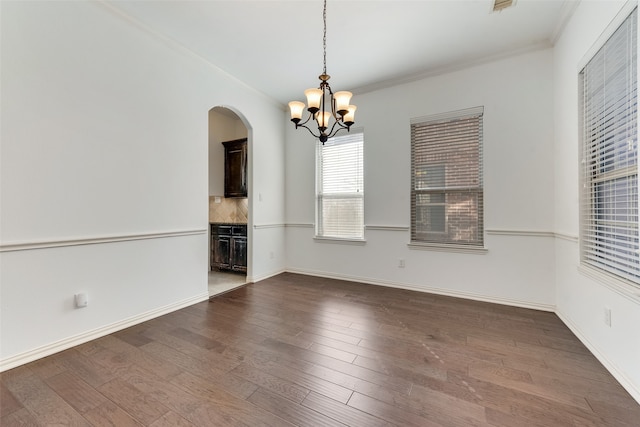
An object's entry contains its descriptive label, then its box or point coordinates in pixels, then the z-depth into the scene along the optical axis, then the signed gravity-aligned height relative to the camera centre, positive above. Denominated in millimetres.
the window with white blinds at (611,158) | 1681 +412
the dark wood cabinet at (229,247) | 4367 -567
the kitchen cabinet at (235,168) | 4758 +887
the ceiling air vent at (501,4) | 2344 +1920
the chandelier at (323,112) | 2207 +958
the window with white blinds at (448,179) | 3311 +457
